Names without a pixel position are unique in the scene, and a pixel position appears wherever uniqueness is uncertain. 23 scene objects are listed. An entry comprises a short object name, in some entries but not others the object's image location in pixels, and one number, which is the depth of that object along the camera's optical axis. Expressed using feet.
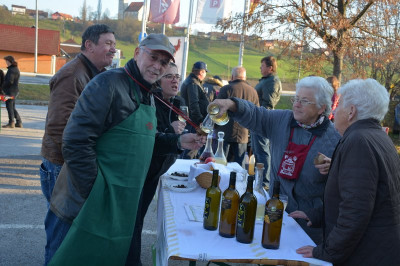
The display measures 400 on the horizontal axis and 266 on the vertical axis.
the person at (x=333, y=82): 22.38
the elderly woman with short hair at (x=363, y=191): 6.40
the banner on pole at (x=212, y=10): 39.32
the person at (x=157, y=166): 10.40
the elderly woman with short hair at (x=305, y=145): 8.98
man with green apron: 7.56
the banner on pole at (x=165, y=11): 43.21
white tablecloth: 6.41
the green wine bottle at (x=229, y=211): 7.18
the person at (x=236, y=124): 21.26
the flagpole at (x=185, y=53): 42.65
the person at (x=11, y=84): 33.24
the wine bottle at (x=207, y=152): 11.29
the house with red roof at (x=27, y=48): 139.13
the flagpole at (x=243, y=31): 34.24
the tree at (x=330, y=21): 28.81
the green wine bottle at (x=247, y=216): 6.88
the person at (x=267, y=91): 21.66
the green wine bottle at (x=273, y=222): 6.75
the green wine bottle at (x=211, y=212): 7.45
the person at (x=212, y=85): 28.41
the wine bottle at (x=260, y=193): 8.26
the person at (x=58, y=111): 10.11
